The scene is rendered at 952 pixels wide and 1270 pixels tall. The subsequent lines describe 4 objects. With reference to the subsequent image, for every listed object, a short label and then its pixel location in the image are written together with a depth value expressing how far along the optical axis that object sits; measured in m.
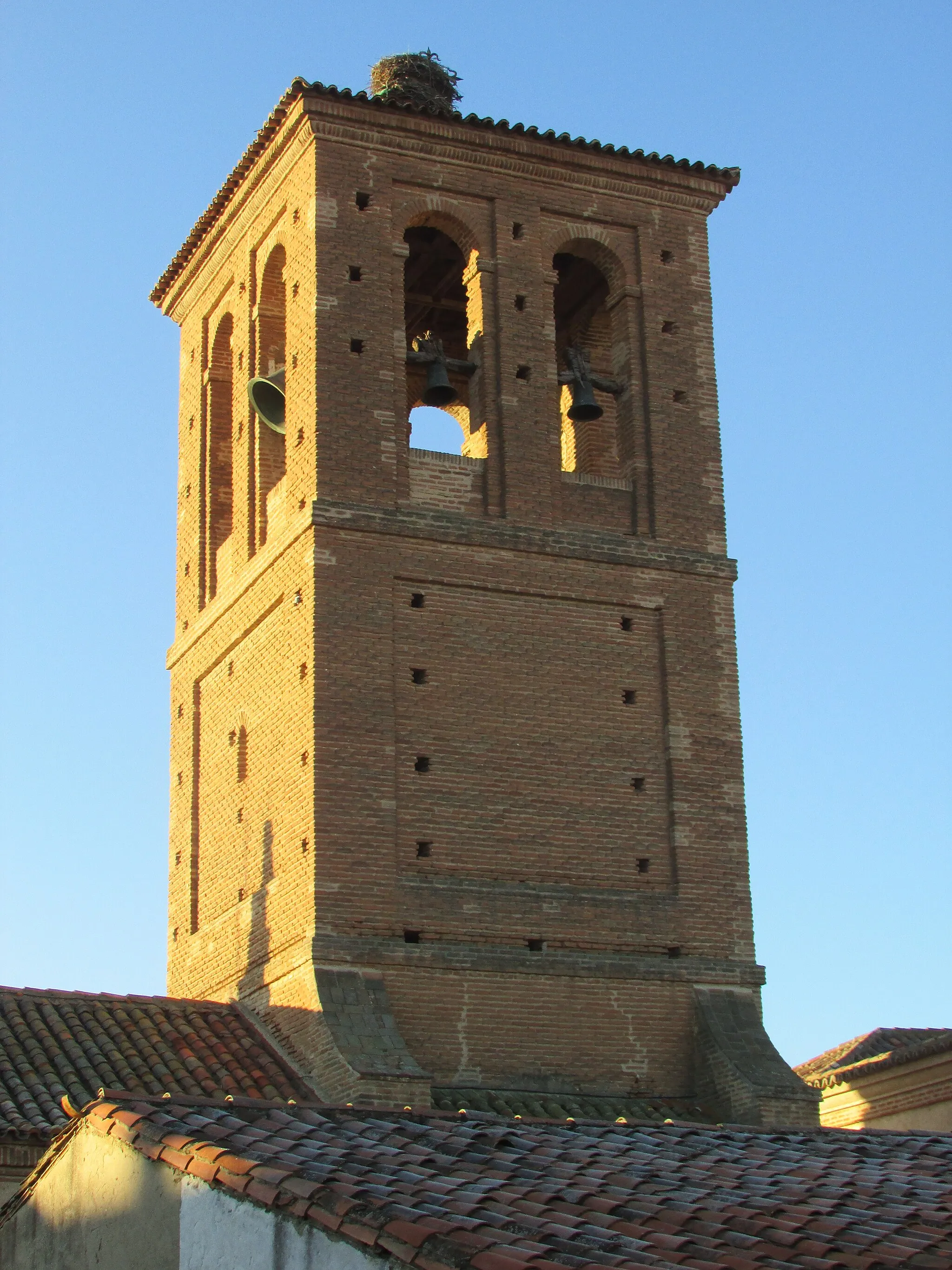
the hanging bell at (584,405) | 20.12
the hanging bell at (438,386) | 19.61
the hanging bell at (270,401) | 20.09
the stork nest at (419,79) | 21.48
